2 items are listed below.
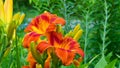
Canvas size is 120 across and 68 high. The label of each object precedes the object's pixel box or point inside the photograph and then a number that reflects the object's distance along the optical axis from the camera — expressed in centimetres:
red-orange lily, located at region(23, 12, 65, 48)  139
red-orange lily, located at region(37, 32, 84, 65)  133
